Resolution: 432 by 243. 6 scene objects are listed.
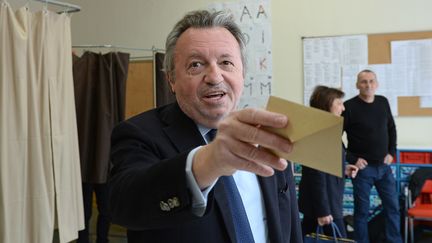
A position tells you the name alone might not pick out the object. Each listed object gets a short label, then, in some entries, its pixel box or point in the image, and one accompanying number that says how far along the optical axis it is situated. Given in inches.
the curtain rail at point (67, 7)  96.7
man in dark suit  24.0
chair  138.6
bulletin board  159.0
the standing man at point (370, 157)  147.3
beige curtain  84.3
